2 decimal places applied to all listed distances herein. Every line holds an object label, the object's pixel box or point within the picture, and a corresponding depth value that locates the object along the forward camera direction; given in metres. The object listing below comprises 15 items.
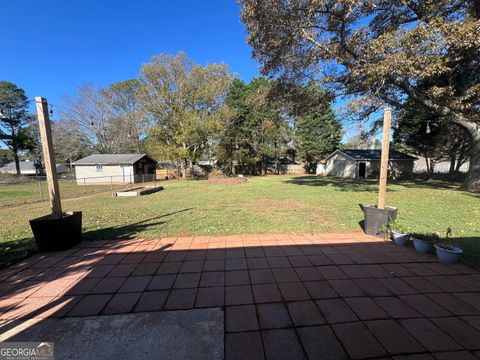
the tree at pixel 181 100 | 20.12
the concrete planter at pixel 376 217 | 4.20
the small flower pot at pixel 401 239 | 3.83
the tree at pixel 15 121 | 25.52
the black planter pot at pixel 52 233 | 3.66
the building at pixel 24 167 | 44.06
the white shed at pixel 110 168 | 21.80
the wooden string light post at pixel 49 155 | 3.67
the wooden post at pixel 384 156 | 4.14
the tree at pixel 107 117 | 27.36
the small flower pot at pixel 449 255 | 3.12
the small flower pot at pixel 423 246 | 3.49
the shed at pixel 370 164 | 21.66
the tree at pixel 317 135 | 26.66
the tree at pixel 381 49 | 6.73
